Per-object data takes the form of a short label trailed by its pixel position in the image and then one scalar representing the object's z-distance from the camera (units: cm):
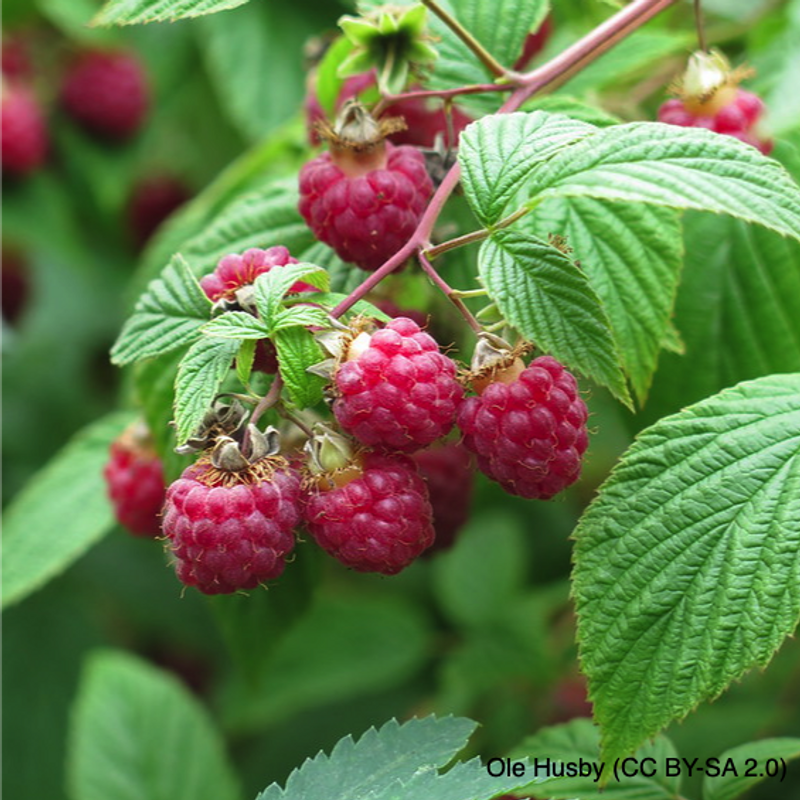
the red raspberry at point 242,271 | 43
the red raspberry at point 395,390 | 41
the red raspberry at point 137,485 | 48
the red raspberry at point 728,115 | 45
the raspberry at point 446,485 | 46
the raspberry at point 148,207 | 79
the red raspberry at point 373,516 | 41
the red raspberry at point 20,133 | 71
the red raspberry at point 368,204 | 43
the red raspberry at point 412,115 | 47
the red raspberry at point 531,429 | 41
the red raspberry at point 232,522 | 41
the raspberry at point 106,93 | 73
